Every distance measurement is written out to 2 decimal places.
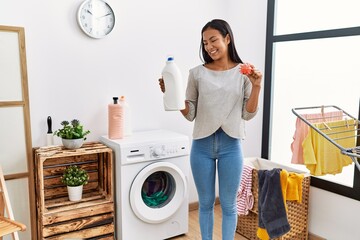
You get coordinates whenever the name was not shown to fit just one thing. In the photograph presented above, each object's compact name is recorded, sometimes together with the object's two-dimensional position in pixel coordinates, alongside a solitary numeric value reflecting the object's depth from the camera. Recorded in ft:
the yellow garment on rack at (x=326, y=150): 7.41
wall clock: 8.43
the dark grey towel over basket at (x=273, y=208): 7.77
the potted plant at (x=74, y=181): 8.04
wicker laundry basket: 8.16
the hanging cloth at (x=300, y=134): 7.94
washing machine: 8.11
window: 7.97
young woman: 6.20
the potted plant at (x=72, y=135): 7.78
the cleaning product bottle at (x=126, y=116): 8.87
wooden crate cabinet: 7.55
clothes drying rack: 5.25
